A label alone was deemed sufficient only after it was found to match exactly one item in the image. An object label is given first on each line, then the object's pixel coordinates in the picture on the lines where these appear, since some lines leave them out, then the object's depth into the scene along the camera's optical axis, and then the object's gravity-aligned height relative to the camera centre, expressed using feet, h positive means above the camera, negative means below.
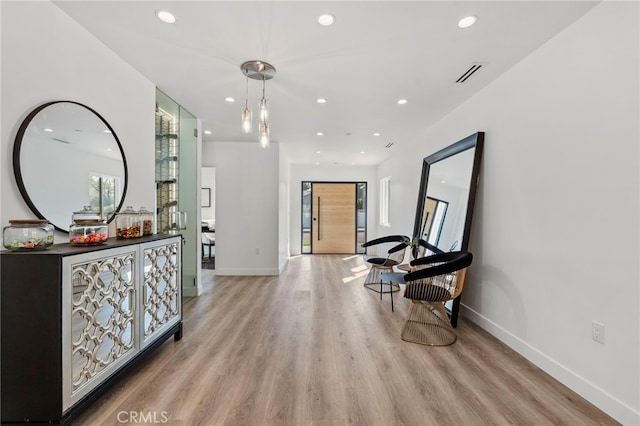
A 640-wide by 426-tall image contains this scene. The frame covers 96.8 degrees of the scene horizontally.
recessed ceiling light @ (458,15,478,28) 6.26 +4.28
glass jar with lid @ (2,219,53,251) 5.02 -0.48
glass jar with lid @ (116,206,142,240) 7.29 -0.39
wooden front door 26.53 -0.61
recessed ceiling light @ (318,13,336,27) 6.20 +4.27
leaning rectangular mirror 9.92 +0.68
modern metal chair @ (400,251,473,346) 8.51 -2.56
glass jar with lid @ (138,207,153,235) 8.17 -0.35
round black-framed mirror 5.57 +1.04
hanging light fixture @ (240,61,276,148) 8.05 +4.13
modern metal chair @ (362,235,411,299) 14.64 -2.66
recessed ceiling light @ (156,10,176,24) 6.13 +4.26
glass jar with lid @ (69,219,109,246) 5.89 -0.50
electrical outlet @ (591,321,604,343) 5.83 -2.46
